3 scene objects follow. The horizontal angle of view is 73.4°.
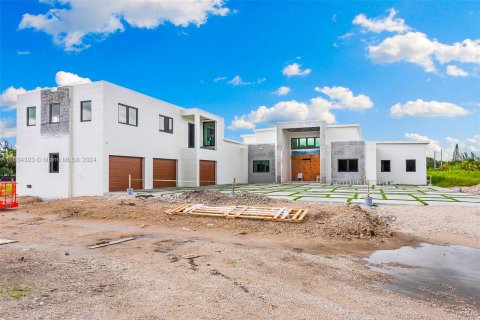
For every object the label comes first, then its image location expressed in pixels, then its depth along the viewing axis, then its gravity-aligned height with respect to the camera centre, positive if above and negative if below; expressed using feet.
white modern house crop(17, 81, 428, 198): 65.10 +5.00
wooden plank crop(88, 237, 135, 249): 25.91 -6.17
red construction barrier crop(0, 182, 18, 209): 50.68 -5.49
